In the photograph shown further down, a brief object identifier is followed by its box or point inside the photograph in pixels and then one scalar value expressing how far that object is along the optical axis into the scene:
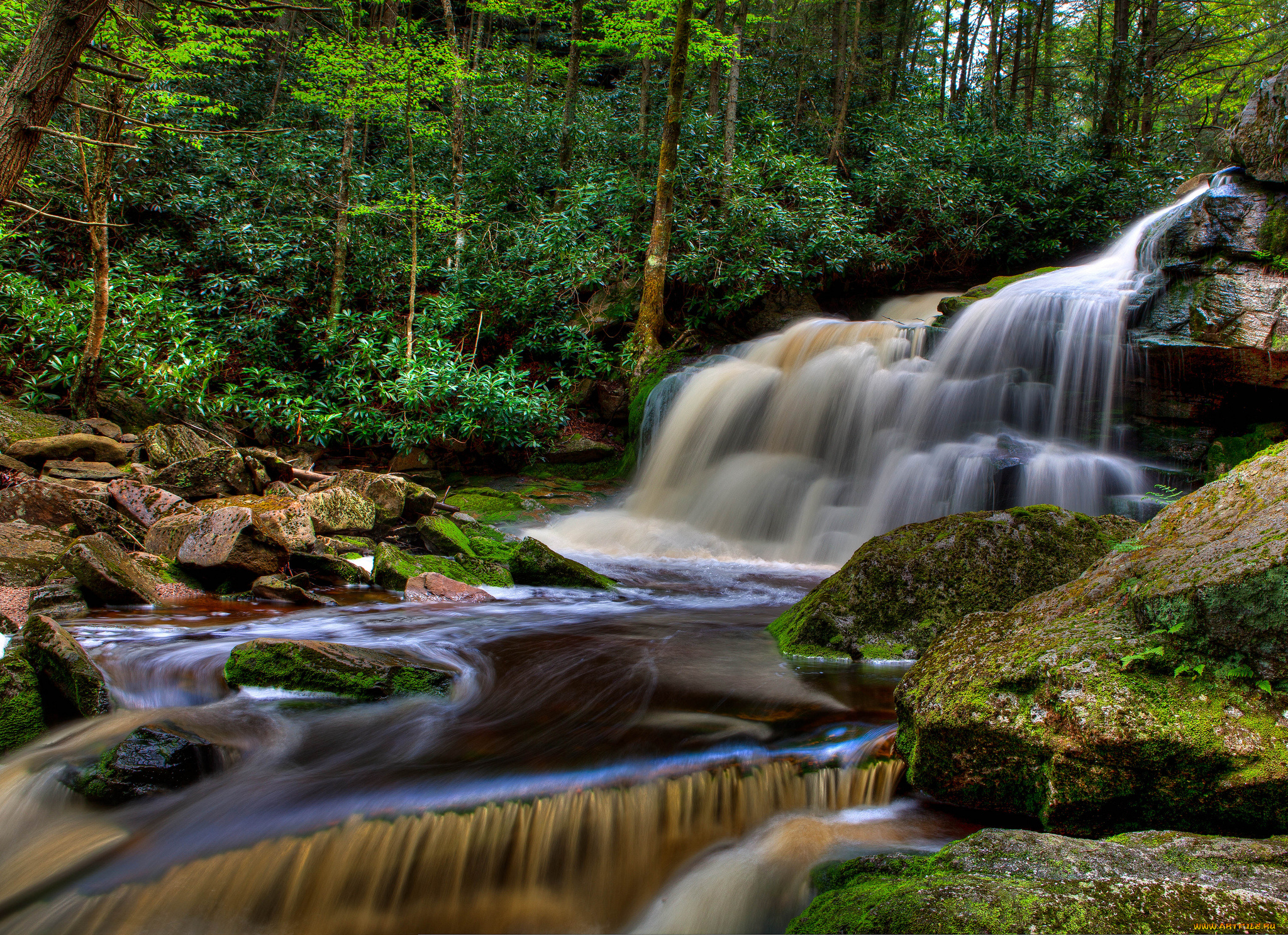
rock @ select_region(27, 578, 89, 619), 4.89
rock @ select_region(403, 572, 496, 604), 6.22
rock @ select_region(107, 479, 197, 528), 6.60
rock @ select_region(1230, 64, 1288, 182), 8.66
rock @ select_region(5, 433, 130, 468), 7.47
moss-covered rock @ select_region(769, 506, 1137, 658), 4.66
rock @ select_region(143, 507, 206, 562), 6.13
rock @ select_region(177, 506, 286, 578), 5.91
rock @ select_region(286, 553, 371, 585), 6.34
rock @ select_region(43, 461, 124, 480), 7.24
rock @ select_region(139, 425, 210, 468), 8.17
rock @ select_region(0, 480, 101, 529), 6.16
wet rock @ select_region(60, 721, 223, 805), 3.02
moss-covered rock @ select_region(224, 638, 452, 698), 3.98
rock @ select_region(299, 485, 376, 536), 7.49
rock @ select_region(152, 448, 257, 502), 7.34
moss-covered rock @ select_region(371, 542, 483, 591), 6.31
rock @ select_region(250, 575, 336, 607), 5.82
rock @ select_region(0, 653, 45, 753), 3.28
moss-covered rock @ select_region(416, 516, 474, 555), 7.57
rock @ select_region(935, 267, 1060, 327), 11.23
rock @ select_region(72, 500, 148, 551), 6.15
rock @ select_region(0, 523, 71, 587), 5.09
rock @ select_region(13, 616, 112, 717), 3.54
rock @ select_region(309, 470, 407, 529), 8.43
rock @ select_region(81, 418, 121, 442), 8.75
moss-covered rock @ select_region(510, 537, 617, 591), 6.90
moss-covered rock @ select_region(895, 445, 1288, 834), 2.45
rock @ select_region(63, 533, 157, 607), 5.19
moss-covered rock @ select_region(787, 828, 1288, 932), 1.84
